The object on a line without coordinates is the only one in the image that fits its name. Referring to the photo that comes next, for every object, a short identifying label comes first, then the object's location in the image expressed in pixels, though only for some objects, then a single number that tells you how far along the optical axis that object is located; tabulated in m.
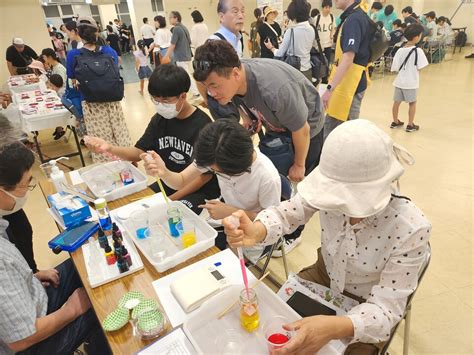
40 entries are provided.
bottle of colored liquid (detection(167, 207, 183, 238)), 1.44
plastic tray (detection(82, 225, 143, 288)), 1.23
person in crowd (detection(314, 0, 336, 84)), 6.73
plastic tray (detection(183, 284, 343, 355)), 0.99
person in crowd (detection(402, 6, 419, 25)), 7.43
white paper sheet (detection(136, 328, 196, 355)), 0.96
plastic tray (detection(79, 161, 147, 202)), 1.83
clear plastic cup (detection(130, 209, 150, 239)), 1.44
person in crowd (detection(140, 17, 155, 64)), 9.10
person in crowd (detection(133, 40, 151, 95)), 7.41
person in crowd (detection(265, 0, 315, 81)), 3.71
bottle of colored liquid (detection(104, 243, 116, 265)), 1.32
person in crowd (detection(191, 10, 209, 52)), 6.30
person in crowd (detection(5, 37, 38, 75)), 5.89
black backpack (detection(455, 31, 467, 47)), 9.71
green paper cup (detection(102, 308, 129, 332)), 1.03
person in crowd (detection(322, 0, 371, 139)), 2.71
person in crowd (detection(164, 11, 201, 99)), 6.02
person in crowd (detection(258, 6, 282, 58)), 5.73
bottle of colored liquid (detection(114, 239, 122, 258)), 1.28
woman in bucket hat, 0.88
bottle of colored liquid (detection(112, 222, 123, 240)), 1.35
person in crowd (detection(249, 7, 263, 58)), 6.73
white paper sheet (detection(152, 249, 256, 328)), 1.09
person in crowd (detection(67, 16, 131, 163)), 3.33
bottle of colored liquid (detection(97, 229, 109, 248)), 1.39
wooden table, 1.00
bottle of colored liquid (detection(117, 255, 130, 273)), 1.27
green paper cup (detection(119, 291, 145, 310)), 1.10
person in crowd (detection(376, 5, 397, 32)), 8.10
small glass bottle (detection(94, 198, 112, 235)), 1.51
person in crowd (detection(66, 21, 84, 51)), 4.10
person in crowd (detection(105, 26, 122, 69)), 11.38
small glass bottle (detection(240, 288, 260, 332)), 1.03
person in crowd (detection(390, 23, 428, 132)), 4.05
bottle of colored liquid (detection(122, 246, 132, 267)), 1.28
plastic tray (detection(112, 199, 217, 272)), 1.30
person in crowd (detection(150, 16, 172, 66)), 6.80
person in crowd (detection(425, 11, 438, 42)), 8.42
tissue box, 1.55
